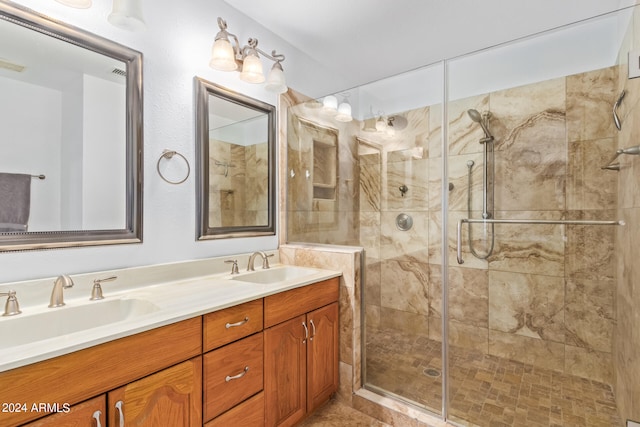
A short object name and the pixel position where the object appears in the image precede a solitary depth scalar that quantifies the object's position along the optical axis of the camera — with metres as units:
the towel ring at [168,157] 1.62
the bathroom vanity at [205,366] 0.85
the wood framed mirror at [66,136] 1.18
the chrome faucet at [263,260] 1.98
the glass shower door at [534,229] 1.71
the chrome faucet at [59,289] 1.19
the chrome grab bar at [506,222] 1.85
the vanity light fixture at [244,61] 1.70
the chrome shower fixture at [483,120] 2.07
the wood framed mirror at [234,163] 1.83
